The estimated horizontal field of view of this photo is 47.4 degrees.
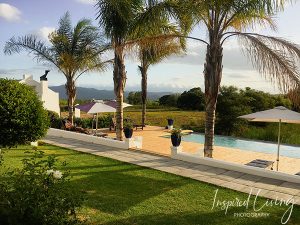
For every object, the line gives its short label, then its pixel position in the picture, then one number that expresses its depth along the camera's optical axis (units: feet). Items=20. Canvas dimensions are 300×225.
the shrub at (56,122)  64.80
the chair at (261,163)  38.74
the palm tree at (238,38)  31.50
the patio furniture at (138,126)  74.84
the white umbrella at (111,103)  65.01
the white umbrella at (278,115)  38.06
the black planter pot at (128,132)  48.26
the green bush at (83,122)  75.72
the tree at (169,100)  142.66
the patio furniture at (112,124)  72.79
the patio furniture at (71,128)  60.58
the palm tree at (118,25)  46.14
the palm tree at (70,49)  67.31
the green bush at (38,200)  14.83
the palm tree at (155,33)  38.46
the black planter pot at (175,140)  42.34
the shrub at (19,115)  37.24
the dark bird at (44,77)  85.30
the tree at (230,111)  78.84
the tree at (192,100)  125.49
